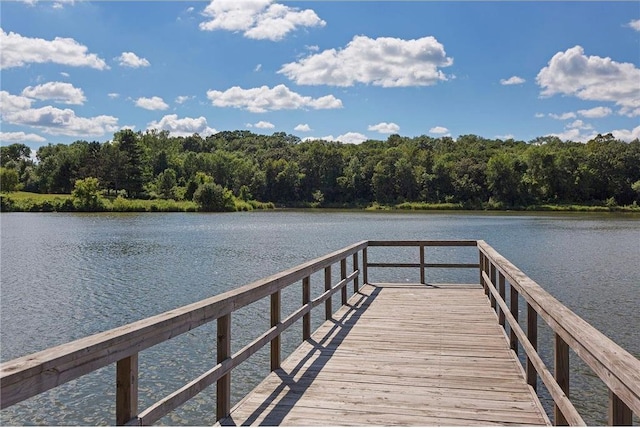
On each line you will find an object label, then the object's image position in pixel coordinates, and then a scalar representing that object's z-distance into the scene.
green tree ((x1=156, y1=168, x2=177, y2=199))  87.76
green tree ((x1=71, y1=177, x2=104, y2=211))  72.38
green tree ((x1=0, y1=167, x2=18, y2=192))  89.18
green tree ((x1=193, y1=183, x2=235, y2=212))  79.38
